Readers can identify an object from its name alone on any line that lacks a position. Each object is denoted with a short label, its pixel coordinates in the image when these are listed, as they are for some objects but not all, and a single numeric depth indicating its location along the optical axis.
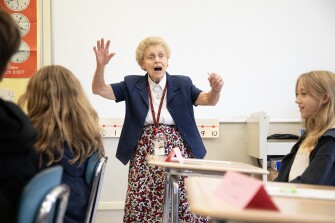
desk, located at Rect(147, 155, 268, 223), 1.63
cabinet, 3.25
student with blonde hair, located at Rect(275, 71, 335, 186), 1.55
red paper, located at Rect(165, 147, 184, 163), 1.85
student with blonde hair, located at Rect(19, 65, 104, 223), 1.44
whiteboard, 3.54
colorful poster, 3.54
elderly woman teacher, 2.31
